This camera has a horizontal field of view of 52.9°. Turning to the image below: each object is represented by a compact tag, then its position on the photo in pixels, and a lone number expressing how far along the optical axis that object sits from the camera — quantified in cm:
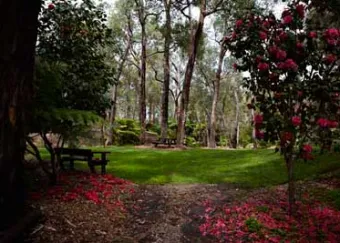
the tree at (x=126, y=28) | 2584
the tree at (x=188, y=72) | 1797
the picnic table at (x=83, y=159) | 891
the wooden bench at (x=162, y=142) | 1938
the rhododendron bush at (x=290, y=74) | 554
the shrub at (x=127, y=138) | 2536
